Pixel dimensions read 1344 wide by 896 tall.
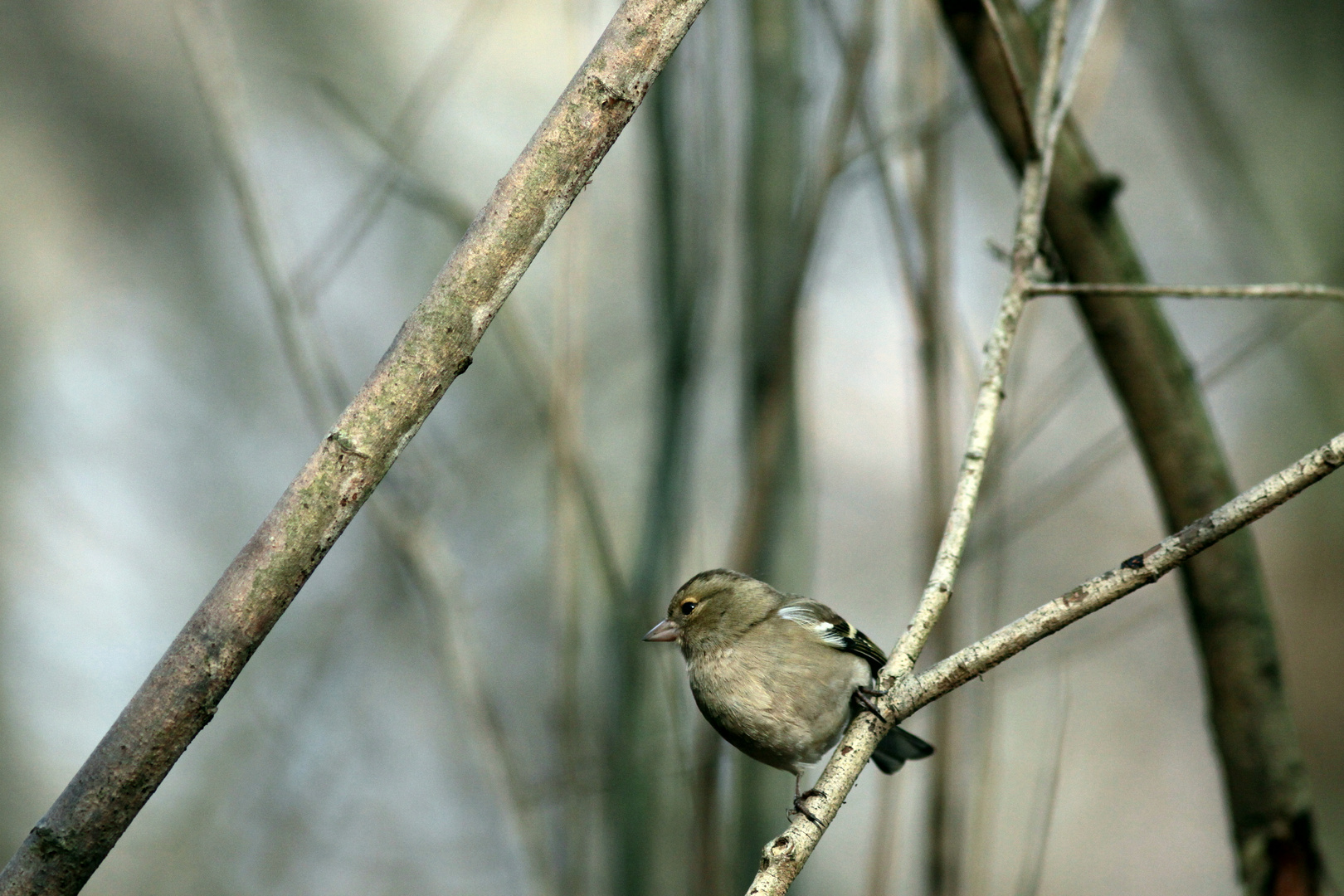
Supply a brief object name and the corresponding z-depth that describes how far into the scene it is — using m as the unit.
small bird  5.54
